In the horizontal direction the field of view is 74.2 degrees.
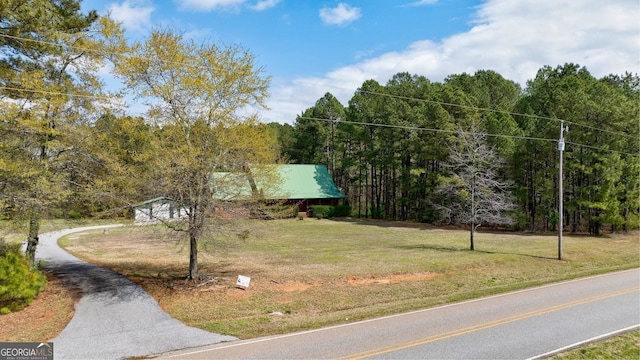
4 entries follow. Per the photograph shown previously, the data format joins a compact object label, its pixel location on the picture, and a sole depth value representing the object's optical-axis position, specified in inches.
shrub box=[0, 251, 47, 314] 487.5
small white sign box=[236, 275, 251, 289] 584.1
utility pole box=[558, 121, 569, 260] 794.2
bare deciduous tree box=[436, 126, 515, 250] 898.7
